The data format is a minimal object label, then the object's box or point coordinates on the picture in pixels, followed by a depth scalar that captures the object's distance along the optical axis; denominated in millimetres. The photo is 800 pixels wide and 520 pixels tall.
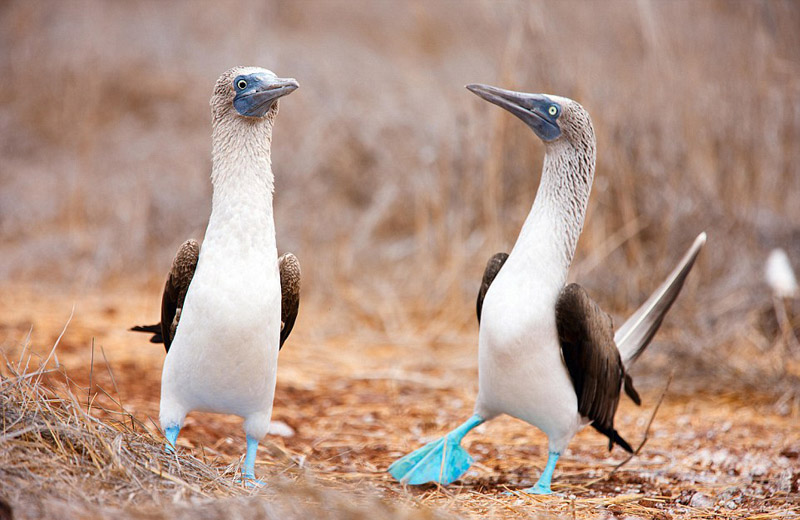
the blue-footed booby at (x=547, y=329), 6648
